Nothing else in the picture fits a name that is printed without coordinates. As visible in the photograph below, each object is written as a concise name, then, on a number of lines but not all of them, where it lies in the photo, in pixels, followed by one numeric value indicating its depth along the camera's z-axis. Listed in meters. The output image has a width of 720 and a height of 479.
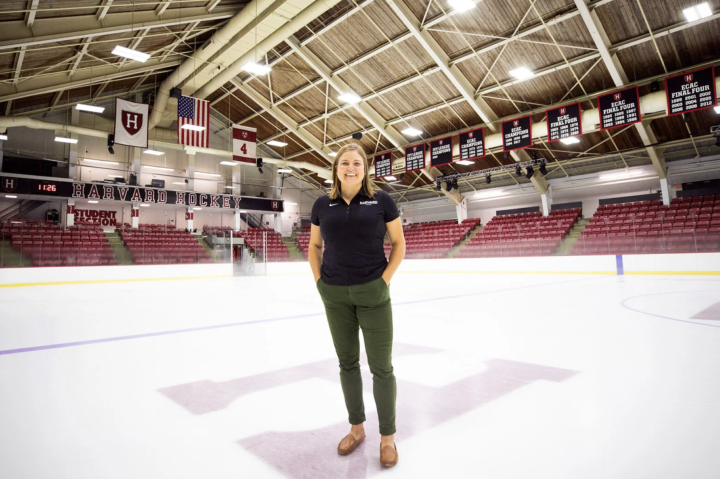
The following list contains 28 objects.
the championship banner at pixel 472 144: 18.86
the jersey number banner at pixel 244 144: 18.97
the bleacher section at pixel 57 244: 14.59
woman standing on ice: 1.91
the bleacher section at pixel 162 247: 17.16
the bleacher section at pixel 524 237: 17.23
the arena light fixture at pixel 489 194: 27.56
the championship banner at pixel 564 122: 15.75
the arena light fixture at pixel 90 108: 14.95
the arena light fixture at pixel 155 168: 28.45
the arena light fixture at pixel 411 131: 20.88
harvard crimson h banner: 15.08
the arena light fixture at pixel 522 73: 15.15
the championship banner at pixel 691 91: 12.98
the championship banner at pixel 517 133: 17.23
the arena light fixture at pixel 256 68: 13.30
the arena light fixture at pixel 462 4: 11.62
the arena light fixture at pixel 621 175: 22.23
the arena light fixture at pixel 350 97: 18.53
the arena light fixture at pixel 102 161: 26.50
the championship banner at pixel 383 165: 22.78
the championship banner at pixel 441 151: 20.28
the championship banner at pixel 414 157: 21.39
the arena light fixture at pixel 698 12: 11.59
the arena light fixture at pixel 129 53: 10.98
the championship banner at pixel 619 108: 14.45
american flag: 15.75
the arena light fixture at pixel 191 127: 15.77
